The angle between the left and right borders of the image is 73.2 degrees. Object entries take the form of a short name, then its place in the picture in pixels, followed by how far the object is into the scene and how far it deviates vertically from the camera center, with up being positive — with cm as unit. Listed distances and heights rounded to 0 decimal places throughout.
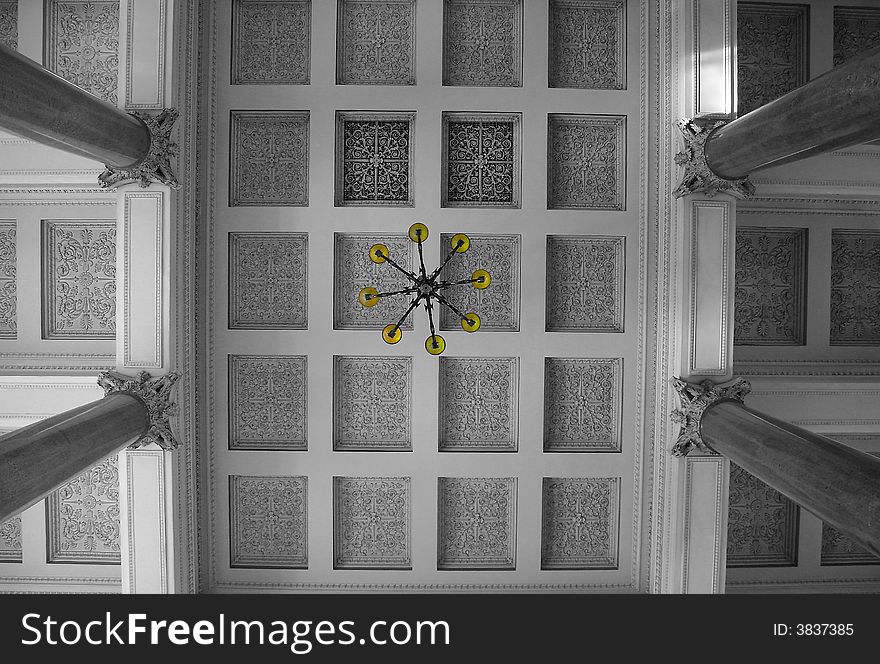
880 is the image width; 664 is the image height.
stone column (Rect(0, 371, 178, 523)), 417 -102
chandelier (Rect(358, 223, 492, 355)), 561 +30
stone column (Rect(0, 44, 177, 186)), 404 +158
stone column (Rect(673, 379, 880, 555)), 371 -107
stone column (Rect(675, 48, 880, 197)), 363 +144
